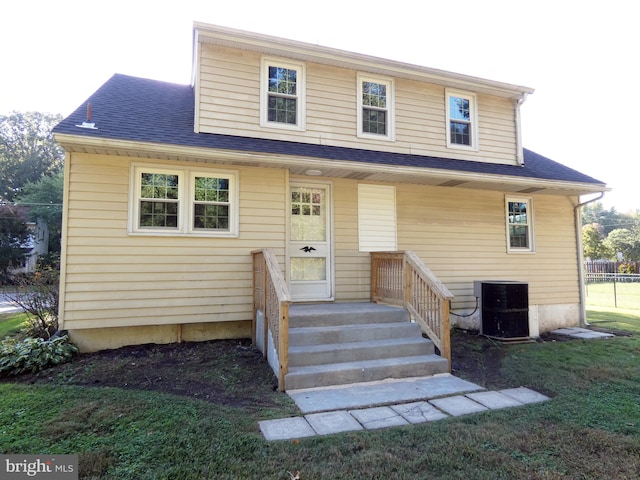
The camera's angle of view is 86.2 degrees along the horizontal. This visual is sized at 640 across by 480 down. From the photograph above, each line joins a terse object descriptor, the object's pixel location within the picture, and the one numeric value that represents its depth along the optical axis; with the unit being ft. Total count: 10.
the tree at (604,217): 191.34
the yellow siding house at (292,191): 16.93
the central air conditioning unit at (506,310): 21.29
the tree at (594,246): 116.37
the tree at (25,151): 95.20
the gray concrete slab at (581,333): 22.98
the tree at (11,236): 63.10
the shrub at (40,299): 18.92
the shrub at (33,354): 14.12
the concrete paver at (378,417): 10.18
